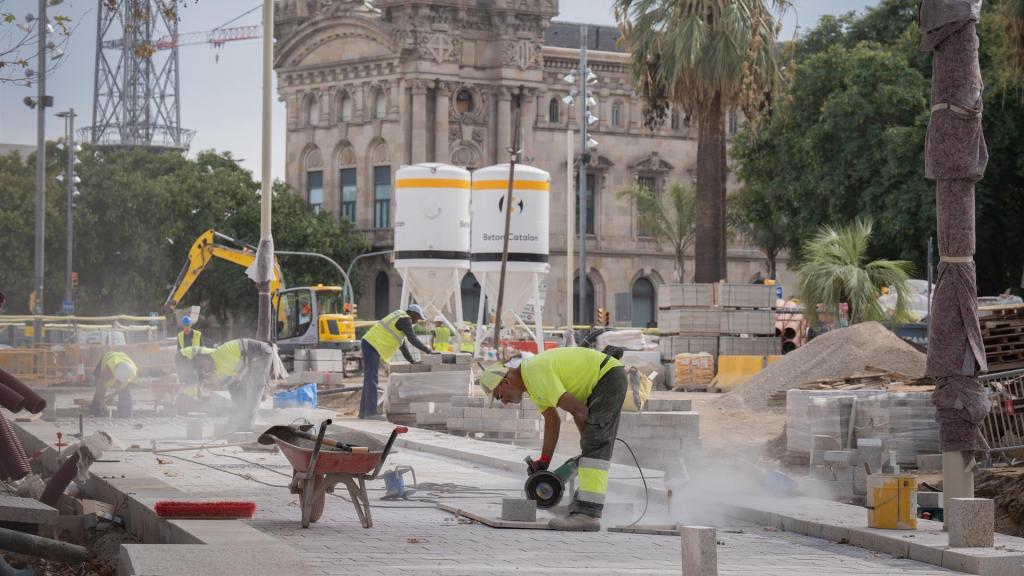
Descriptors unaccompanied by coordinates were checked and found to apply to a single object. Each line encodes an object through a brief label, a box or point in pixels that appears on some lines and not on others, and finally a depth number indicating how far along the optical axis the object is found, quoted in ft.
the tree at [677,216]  242.58
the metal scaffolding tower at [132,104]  345.31
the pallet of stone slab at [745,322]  122.72
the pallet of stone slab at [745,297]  122.72
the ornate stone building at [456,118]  255.70
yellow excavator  152.35
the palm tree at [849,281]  120.78
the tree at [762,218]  192.65
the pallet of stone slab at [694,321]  122.62
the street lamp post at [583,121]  156.25
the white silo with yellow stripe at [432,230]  132.05
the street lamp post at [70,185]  188.14
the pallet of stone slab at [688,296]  122.72
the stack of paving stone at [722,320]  122.72
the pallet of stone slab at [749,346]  122.83
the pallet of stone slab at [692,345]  123.44
